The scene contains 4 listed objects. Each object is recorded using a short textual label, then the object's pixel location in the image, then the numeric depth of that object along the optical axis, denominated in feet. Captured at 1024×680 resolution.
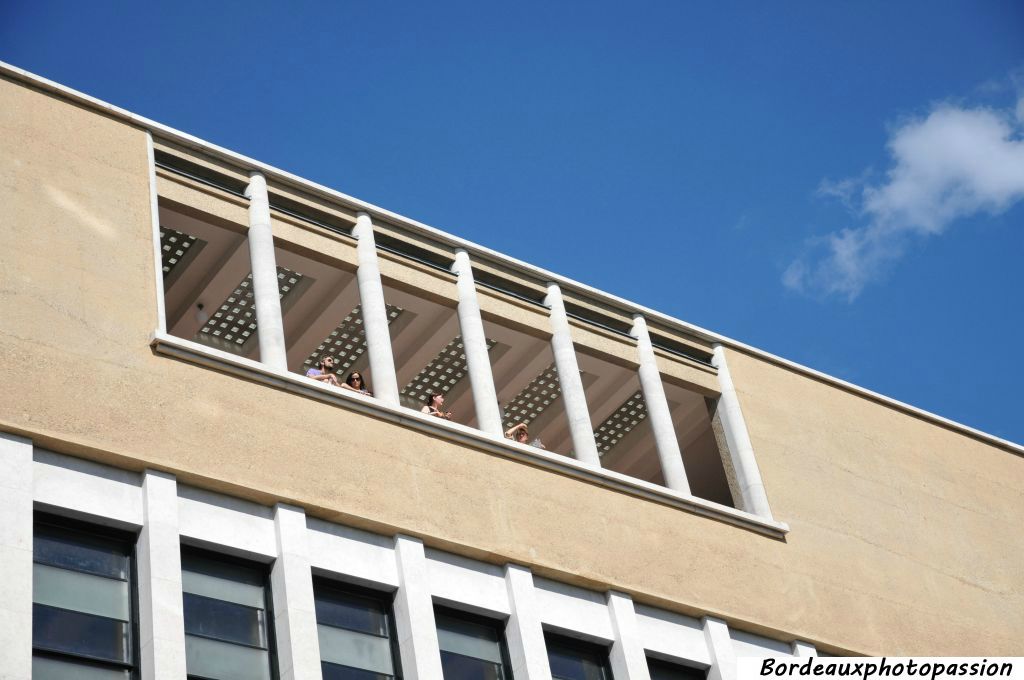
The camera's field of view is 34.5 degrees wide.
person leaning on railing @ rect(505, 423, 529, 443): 88.53
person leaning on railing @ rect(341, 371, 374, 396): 81.97
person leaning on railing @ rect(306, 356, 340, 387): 80.43
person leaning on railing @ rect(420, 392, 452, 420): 85.05
